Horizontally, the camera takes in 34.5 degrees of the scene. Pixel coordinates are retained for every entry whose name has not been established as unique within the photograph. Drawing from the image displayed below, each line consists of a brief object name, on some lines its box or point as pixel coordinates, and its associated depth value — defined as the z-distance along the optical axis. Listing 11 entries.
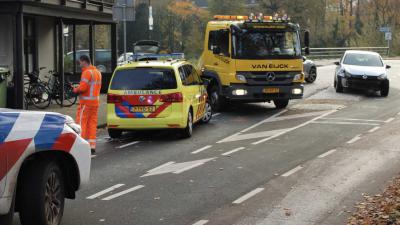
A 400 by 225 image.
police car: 5.64
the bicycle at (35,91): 19.14
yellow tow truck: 17.59
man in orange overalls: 11.60
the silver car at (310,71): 27.92
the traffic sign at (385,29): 56.03
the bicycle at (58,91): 19.83
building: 16.59
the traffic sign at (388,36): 54.75
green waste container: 16.39
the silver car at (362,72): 22.59
